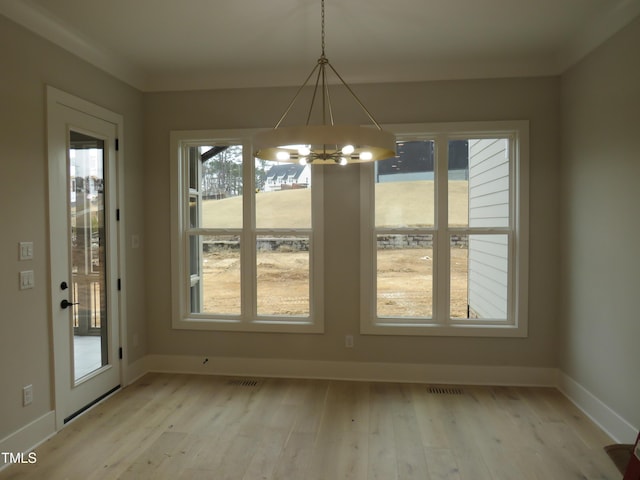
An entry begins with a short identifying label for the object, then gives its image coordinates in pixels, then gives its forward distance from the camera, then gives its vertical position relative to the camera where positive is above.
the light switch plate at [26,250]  2.49 -0.11
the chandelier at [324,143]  1.58 +0.40
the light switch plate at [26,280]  2.49 -0.30
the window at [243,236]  3.77 -0.04
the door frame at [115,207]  2.71 +0.21
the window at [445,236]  3.54 -0.05
